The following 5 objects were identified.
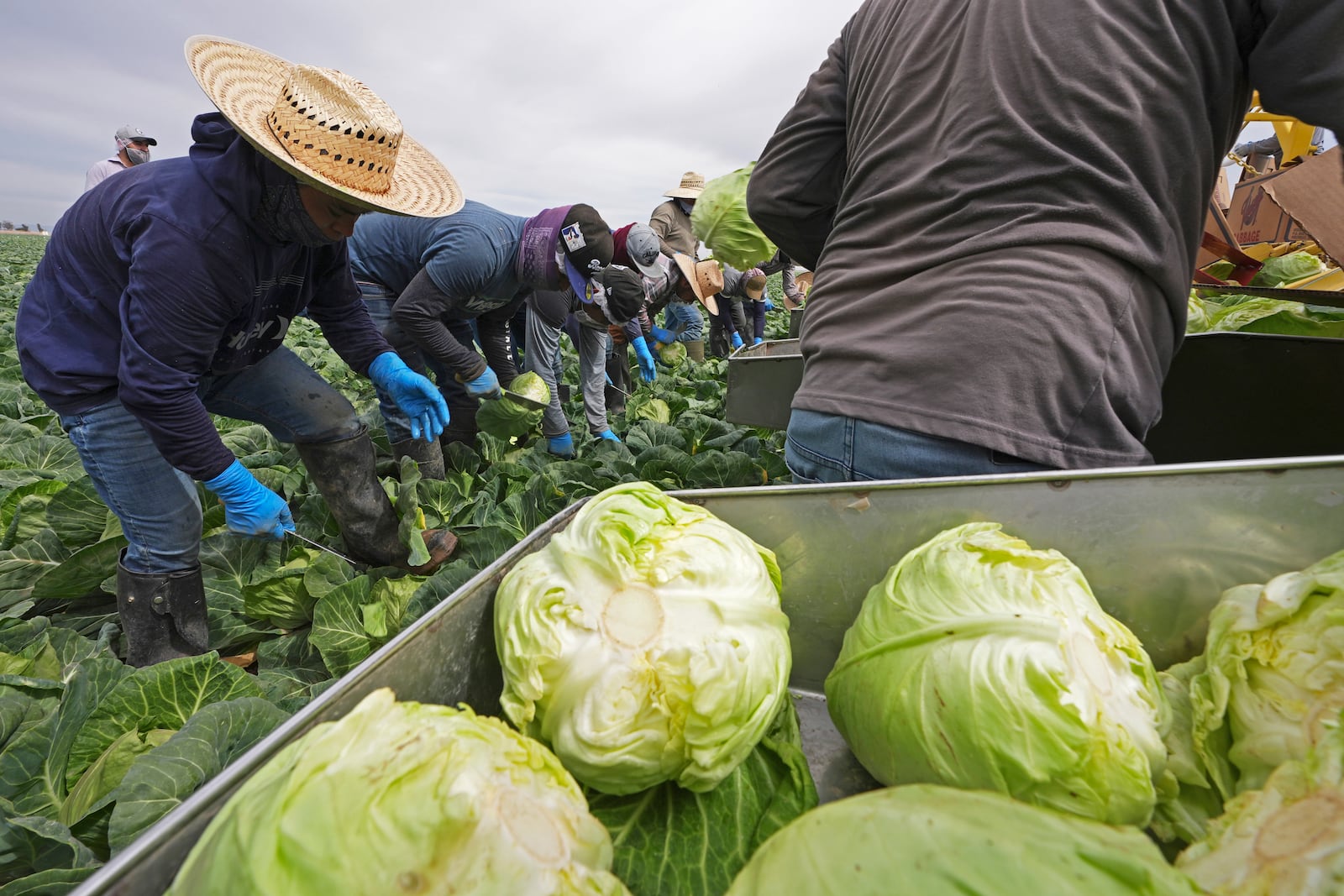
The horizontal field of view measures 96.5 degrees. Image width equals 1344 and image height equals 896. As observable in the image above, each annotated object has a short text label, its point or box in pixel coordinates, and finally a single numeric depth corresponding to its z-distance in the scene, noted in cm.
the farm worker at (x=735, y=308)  917
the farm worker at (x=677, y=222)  736
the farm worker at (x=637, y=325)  491
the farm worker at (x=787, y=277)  899
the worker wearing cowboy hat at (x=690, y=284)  593
